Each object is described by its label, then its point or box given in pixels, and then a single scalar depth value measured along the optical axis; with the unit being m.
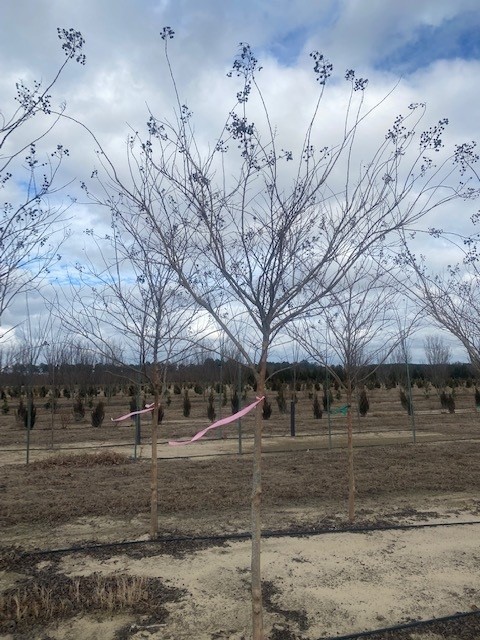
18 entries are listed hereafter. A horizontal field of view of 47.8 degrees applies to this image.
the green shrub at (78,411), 19.75
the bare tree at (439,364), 27.78
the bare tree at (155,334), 5.50
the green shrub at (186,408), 20.44
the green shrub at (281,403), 21.73
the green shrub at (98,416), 17.20
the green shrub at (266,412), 18.68
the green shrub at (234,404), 19.89
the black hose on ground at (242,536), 5.24
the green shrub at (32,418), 17.83
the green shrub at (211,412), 18.32
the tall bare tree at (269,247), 3.09
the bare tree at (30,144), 3.01
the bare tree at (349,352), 6.09
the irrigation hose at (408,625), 3.48
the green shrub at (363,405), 19.88
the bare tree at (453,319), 4.63
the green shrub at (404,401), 21.41
